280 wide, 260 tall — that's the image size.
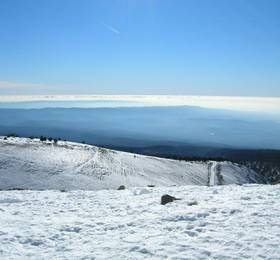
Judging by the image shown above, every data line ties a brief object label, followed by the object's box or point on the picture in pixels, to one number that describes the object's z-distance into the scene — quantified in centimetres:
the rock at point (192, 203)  1816
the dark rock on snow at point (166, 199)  1939
